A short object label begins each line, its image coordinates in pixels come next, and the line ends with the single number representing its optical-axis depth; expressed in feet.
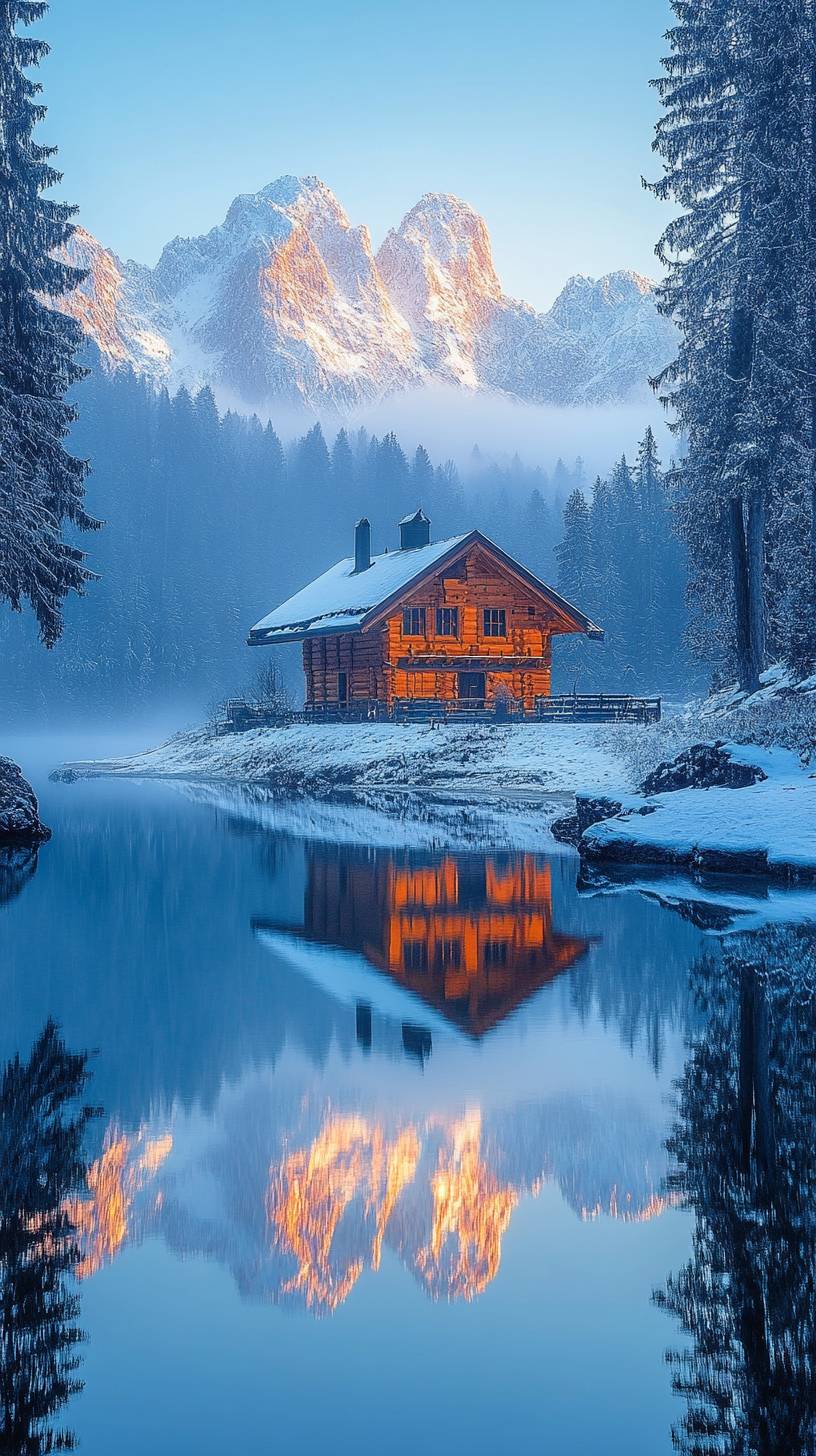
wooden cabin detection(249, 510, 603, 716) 173.06
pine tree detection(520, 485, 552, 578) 504.43
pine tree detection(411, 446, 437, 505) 538.96
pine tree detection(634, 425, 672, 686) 338.75
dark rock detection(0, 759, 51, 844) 84.07
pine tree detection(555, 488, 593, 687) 319.68
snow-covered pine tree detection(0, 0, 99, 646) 93.97
